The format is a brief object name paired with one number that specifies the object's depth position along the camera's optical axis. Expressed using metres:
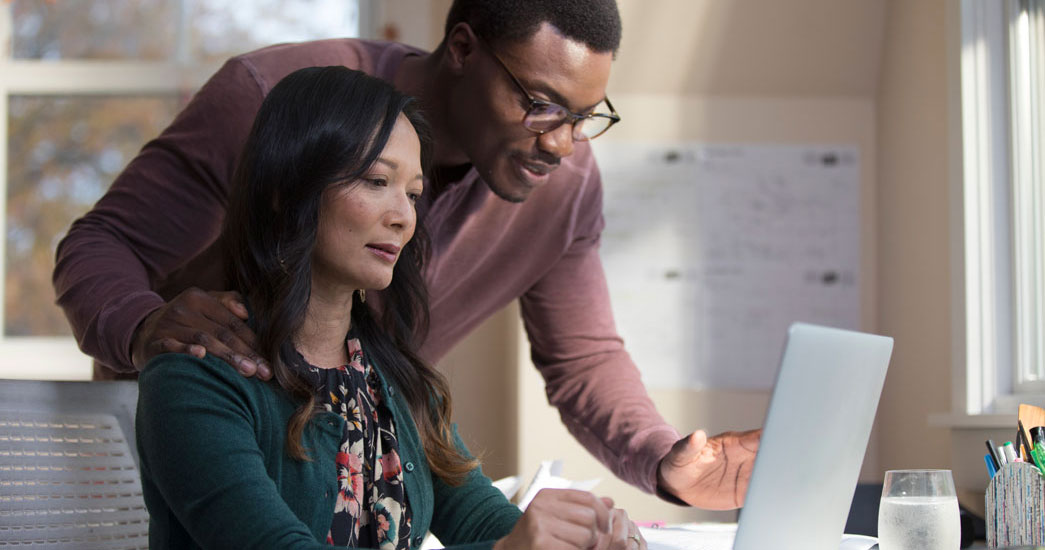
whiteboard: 2.97
